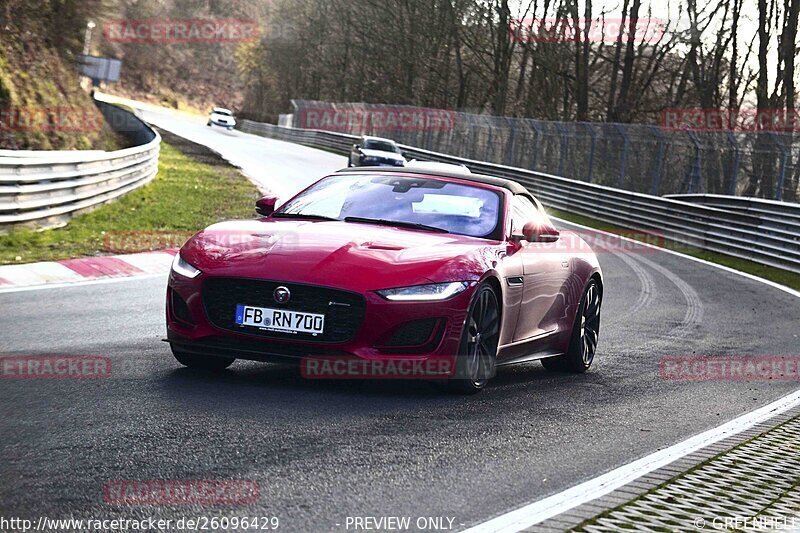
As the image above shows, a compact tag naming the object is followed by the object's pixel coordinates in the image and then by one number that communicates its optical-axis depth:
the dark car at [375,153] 42.81
